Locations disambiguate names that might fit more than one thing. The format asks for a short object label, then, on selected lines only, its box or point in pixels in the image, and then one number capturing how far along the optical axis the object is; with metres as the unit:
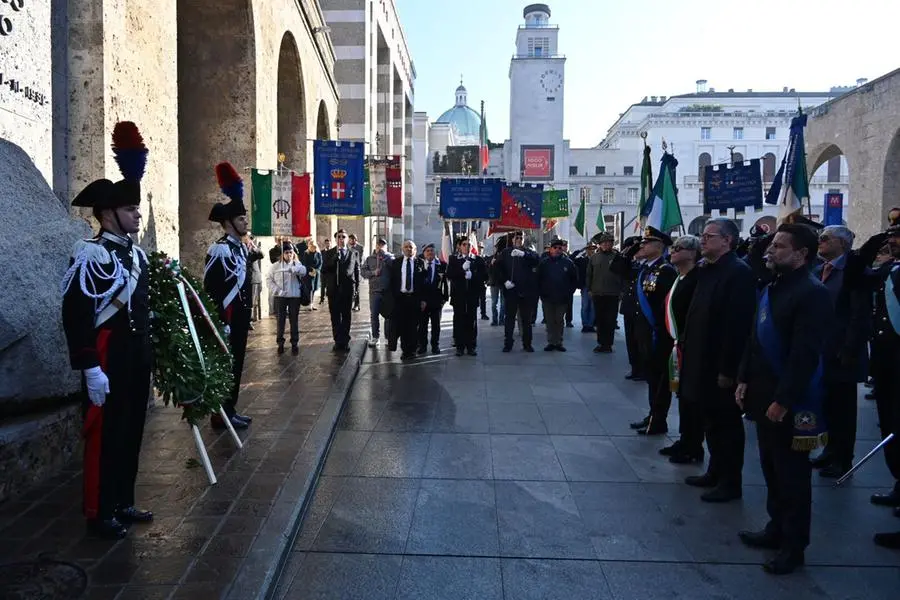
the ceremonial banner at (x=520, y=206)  15.94
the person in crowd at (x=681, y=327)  5.62
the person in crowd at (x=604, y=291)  11.84
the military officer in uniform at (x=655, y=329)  6.55
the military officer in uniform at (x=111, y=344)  3.84
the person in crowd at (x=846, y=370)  5.55
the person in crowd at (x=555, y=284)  11.77
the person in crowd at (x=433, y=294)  11.03
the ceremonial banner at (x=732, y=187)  13.29
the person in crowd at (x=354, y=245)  15.65
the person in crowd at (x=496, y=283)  12.26
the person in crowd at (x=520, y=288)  11.60
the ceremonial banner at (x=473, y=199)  14.34
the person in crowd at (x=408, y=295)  10.79
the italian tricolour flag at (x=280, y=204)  12.47
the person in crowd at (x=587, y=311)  14.80
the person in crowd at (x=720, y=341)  4.80
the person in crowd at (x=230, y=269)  6.24
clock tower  74.31
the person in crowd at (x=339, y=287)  10.85
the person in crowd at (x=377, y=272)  10.98
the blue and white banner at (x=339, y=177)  12.82
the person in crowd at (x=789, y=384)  3.82
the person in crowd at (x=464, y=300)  11.36
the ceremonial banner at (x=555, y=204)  21.75
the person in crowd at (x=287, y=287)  10.45
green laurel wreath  4.64
